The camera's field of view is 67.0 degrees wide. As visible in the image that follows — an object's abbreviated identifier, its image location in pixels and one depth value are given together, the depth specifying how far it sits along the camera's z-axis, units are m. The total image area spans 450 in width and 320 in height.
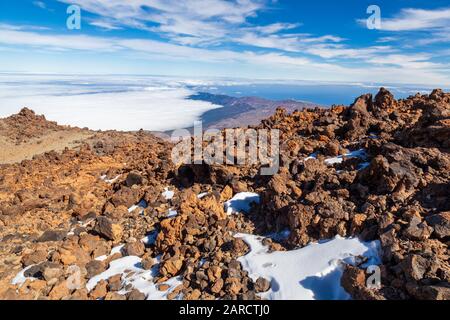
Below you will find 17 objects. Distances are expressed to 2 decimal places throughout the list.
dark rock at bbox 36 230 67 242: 9.64
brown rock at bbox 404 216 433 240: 6.45
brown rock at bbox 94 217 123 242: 9.25
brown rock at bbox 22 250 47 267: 8.55
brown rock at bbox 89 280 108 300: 7.22
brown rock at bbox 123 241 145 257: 8.65
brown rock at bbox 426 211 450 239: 6.46
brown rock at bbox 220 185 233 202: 9.94
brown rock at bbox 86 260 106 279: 8.05
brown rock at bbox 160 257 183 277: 7.53
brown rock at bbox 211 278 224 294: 6.59
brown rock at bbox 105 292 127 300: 7.01
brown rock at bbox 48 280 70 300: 7.23
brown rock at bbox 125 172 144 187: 12.13
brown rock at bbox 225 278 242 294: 6.50
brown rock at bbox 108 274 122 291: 7.41
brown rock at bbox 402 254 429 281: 5.62
